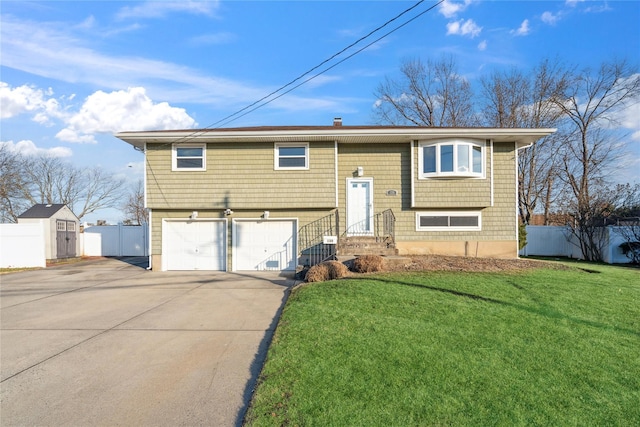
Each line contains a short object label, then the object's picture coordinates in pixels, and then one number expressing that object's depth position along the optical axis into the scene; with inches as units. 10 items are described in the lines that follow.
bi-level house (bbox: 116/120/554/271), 508.7
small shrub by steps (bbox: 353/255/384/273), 379.6
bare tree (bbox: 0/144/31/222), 1010.1
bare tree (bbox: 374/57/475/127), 1052.5
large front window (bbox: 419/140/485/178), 501.4
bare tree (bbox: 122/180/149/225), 1512.1
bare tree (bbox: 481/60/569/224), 941.2
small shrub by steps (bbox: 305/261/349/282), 367.6
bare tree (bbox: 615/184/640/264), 579.8
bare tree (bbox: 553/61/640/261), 895.1
